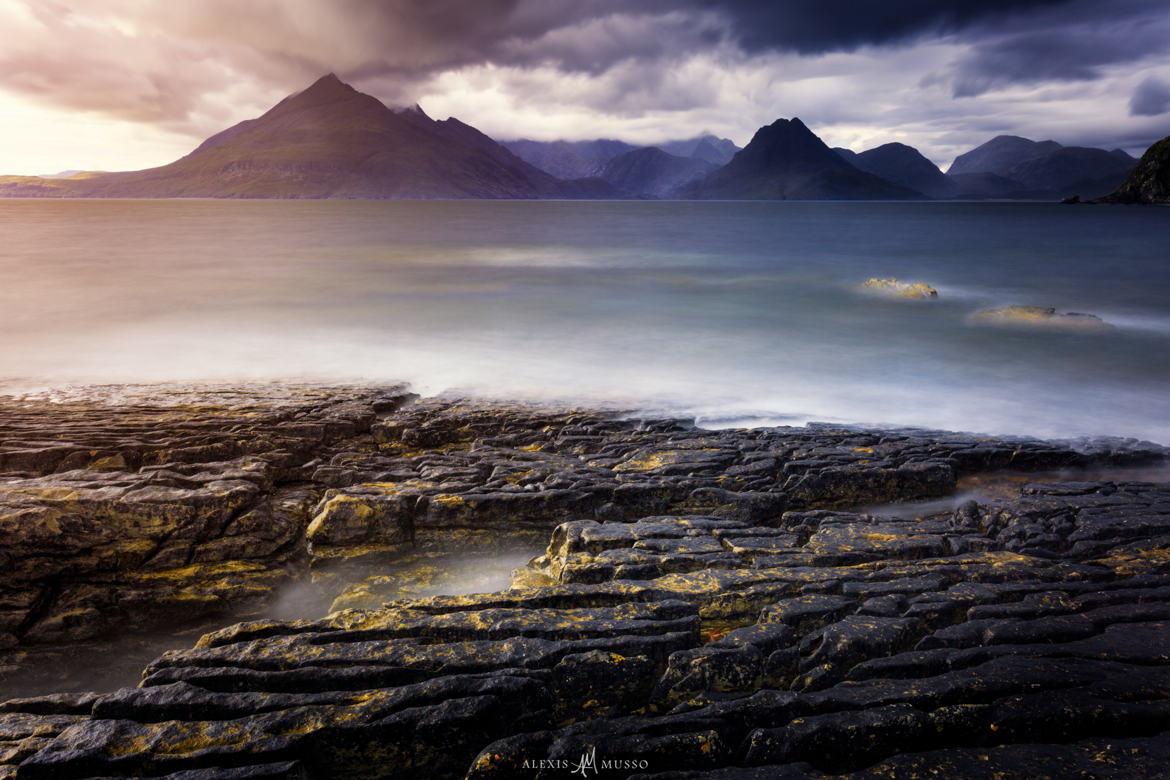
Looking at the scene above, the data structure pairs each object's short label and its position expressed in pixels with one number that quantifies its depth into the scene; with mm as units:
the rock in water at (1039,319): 18062
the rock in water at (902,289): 23781
